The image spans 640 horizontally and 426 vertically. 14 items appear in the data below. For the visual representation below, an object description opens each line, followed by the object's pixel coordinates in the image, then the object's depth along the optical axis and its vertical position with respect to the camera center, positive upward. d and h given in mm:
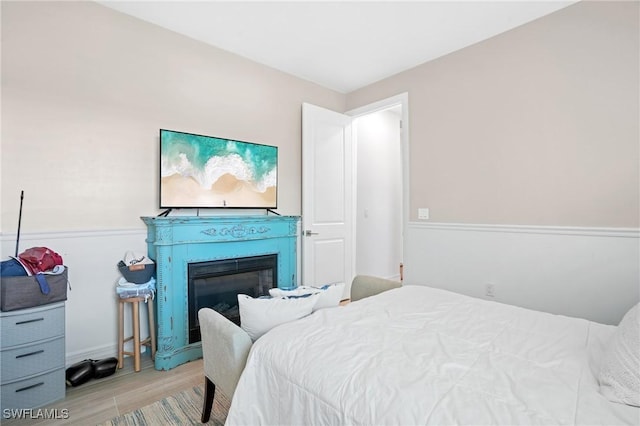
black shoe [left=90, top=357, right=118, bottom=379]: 2256 -1064
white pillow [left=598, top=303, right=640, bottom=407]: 920 -473
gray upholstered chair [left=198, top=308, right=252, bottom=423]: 1472 -660
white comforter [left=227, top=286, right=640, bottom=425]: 911 -534
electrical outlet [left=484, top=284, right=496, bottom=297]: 2869 -671
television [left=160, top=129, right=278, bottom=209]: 2719 +423
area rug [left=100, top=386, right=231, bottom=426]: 1806 -1149
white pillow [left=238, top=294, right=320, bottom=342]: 1548 -471
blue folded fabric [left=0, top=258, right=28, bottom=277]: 1880 -295
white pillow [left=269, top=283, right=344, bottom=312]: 1765 -427
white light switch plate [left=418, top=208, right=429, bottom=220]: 3381 +33
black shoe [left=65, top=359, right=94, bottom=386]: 2156 -1057
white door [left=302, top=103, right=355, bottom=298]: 3707 +232
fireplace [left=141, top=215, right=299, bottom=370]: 2484 -307
